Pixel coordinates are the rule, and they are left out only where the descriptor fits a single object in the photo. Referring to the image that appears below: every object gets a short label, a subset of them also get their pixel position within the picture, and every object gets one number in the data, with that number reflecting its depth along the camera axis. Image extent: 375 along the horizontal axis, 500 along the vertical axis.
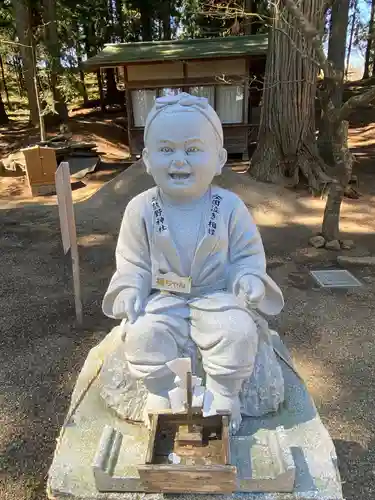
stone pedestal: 2.06
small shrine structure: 11.19
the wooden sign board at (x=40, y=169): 9.53
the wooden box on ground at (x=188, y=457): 1.91
